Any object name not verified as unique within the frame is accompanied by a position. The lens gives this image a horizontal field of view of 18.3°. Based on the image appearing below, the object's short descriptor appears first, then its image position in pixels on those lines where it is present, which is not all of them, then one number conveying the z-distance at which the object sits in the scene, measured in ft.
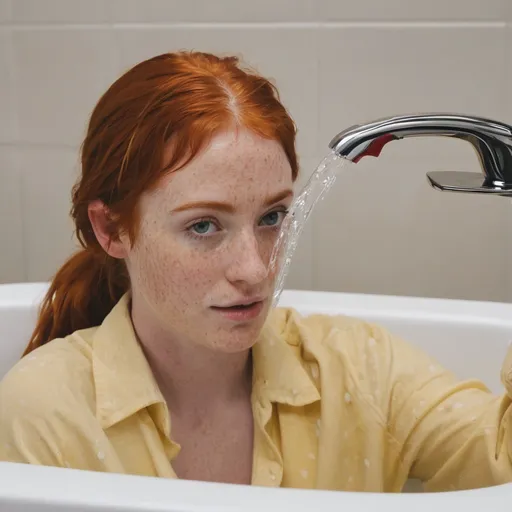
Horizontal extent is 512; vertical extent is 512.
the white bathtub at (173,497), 3.73
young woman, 4.28
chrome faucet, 3.87
